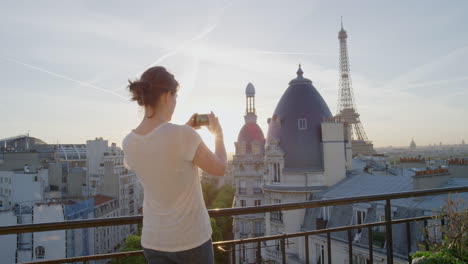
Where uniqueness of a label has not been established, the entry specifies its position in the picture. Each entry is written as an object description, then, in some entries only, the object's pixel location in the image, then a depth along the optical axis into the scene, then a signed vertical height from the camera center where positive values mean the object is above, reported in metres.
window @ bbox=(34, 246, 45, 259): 32.97 -8.95
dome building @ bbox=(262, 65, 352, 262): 27.06 -0.26
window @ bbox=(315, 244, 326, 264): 18.25 -5.44
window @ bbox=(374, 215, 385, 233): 16.65 -3.76
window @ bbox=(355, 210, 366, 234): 19.27 -3.67
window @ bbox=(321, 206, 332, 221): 21.88 -3.92
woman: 2.70 -0.16
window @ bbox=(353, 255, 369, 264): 16.44 -5.23
